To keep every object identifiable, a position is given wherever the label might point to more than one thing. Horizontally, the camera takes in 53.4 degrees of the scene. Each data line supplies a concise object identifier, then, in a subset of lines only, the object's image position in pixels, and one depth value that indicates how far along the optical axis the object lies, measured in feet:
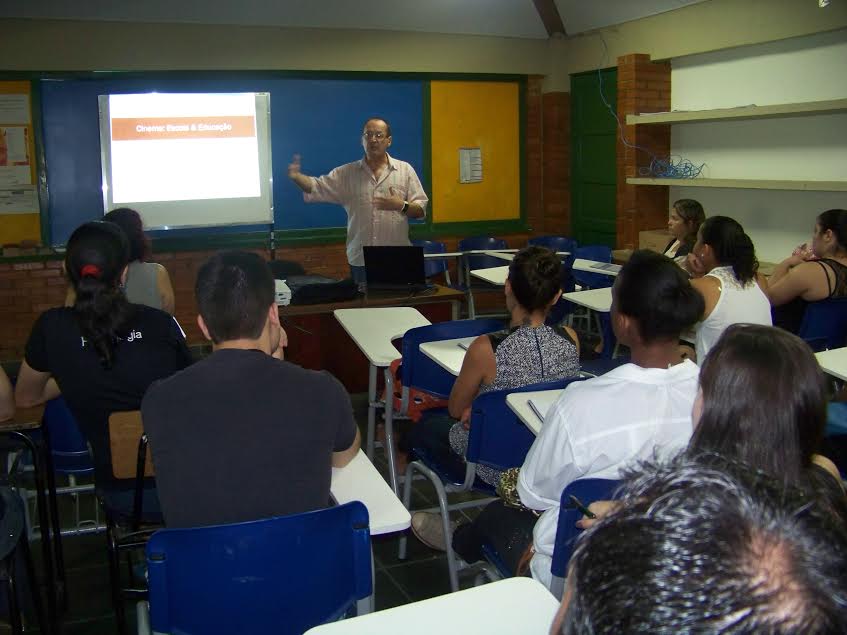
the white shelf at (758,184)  16.78
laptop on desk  16.03
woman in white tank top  11.60
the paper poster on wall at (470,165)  25.11
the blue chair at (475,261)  20.73
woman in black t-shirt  7.88
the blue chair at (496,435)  8.09
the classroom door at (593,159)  24.31
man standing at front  18.79
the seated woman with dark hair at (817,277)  12.86
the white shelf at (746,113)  16.78
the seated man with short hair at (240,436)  5.56
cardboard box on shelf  21.45
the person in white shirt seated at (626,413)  6.11
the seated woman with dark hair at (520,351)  8.79
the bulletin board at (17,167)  20.29
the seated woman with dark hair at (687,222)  17.61
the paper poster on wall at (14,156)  20.30
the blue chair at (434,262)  20.90
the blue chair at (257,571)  5.01
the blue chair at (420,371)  10.68
